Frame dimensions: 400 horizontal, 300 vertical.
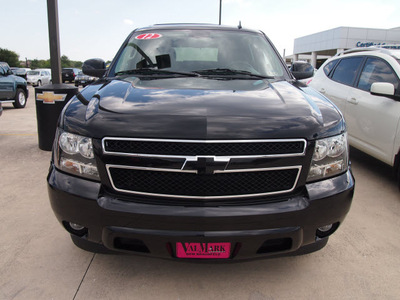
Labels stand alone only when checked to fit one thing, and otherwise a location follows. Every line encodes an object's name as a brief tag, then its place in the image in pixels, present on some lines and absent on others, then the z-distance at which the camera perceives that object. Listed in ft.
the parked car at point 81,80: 84.66
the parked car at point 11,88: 34.12
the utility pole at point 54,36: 18.80
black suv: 5.57
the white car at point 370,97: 12.19
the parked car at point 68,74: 98.43
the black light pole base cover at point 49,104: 16.51
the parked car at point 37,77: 89.20
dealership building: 122.31
